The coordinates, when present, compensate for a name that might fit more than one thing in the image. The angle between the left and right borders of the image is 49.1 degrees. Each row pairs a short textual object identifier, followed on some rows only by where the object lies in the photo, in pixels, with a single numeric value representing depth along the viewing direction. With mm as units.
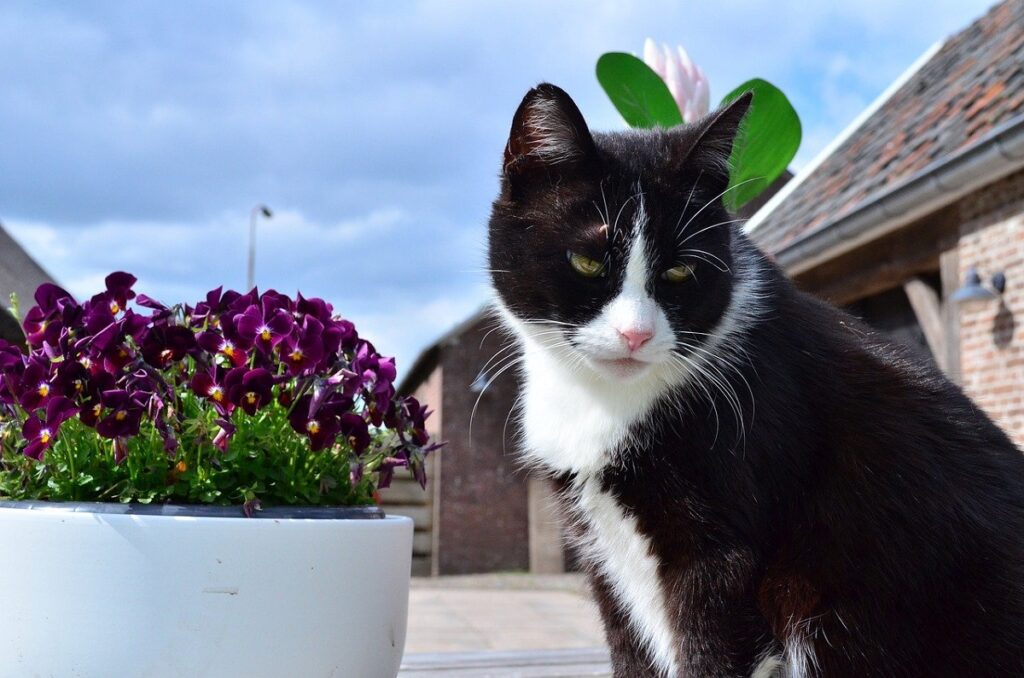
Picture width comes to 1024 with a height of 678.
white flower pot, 451
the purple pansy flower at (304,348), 506
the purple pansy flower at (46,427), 482
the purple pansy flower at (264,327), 506
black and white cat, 497
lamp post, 11244
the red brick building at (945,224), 4061
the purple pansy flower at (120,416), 473
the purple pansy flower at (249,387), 485
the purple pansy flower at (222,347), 502
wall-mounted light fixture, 4156
